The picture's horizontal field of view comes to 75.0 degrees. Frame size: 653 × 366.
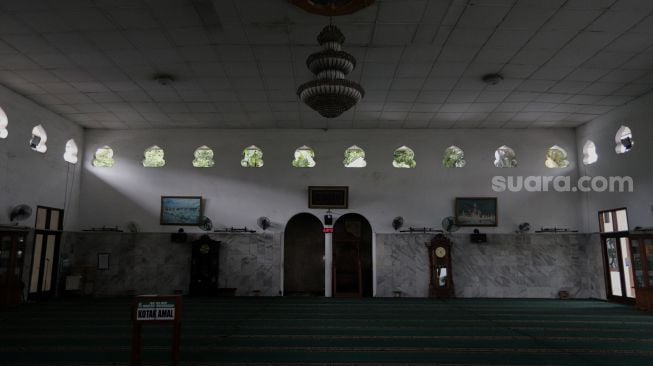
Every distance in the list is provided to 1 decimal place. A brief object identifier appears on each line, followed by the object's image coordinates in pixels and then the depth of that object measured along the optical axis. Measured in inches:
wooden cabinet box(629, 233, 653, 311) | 306.7
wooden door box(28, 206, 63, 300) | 353.7
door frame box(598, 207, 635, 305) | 349.7
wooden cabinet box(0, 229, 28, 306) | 308.5
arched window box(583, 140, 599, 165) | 387.5
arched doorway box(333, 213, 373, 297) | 409.1
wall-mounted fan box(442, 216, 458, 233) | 395.2
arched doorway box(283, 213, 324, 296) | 428.1
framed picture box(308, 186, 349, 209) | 403.9
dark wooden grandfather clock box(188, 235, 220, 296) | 385.4
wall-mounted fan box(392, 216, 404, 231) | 398.6
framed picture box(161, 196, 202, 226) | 402.0
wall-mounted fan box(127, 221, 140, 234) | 397.7
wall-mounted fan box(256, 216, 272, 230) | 397.7
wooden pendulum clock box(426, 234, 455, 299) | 383.9
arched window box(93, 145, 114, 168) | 414.0
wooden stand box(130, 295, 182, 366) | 149.3
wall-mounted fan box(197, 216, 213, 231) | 397.1
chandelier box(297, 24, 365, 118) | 208.5
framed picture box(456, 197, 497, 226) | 400.2
